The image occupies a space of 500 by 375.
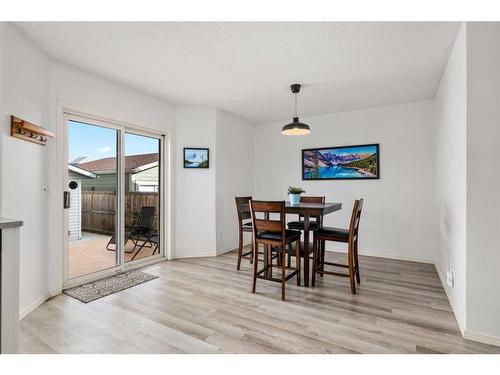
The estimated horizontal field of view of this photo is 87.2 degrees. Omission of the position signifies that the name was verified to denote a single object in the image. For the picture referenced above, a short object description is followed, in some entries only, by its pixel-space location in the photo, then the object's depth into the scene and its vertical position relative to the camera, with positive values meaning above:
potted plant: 3.25 -0.10
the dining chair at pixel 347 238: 2.72 -0.55
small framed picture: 4.25 +0.50
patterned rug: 2.71 -1.11
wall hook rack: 2.16 +0.50
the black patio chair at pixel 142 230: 3.74 -0.61
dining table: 2.75 -0.26
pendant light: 3.16 +0.72
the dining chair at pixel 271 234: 2.68 -0.51
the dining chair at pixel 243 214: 3.55 -0.38
